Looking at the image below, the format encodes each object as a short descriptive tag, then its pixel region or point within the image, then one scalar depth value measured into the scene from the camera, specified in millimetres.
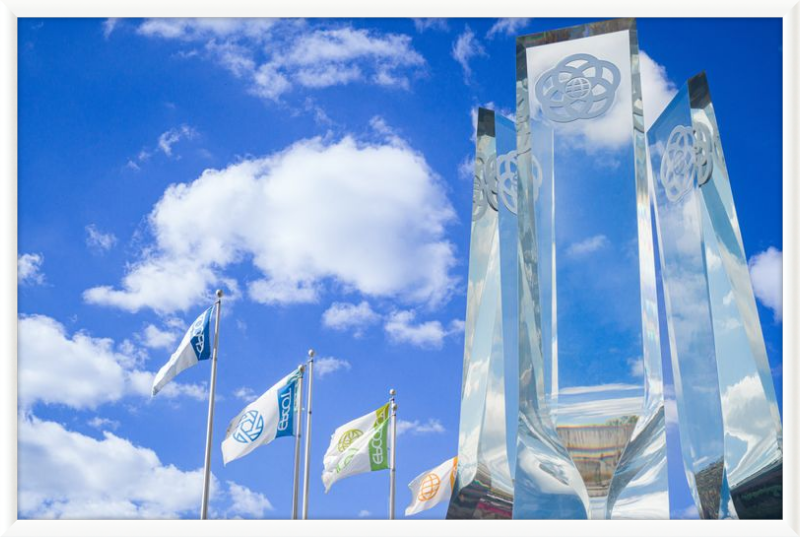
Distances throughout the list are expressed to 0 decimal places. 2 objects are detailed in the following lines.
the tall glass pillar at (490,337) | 10328
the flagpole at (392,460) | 14938
